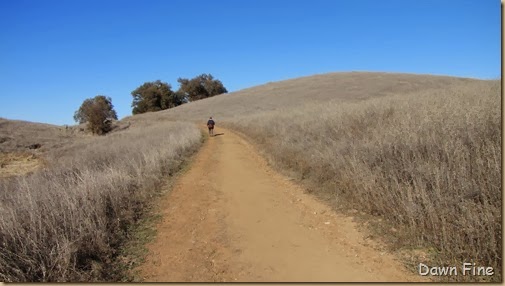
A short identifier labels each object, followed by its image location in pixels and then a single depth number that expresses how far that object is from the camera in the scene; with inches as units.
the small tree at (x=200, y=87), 4087.1
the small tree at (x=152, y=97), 3612.2
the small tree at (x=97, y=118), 1647.4
